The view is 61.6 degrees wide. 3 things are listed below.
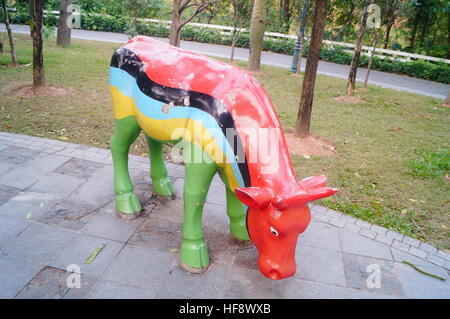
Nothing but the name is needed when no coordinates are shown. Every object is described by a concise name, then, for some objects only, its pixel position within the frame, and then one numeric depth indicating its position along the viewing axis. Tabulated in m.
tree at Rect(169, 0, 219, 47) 6.94
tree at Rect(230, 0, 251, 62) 14.27
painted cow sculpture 2.99
